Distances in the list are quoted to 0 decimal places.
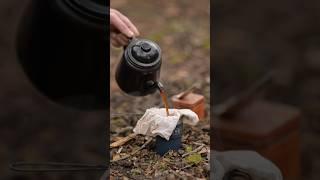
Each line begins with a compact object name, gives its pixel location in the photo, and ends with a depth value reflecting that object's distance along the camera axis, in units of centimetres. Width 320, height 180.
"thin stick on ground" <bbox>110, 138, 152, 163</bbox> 208
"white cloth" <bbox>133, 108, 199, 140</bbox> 204
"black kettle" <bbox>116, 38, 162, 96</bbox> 200
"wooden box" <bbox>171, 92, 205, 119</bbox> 214
